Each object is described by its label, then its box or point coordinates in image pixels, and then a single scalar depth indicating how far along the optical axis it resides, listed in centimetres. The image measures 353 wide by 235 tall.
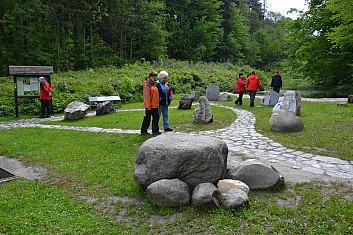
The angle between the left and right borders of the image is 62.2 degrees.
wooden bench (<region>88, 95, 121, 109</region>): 1700
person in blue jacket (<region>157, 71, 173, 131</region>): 901
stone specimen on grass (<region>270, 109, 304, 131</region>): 948
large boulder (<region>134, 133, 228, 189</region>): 469
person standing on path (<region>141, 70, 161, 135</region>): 862
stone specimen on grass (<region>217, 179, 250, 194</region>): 455
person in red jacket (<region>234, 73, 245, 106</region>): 1624
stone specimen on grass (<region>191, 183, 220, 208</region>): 424
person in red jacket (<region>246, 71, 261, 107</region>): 1546
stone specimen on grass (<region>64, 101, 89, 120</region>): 1348
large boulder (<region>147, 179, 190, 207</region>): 438
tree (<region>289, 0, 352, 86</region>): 2170
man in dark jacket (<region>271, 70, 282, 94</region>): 1770
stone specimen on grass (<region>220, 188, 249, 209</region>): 418
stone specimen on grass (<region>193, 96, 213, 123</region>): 1140
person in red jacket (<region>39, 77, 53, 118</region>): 1385
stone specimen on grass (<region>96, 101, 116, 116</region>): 1494
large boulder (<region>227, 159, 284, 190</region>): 484
